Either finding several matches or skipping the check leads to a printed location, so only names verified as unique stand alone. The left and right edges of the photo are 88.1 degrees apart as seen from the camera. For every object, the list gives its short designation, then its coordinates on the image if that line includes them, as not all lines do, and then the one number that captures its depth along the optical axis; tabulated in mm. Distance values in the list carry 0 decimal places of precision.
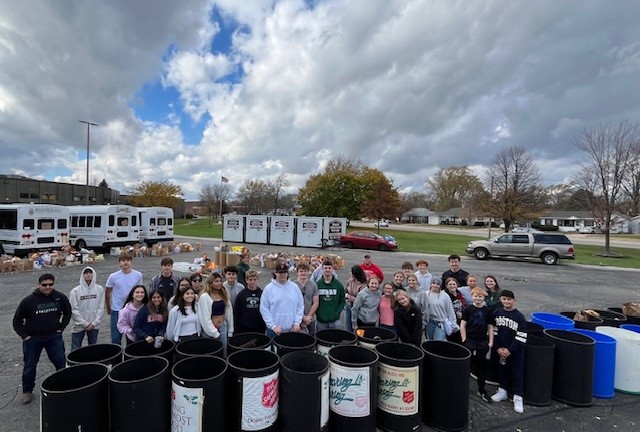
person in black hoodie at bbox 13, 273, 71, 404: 4152
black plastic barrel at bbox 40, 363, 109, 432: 2910
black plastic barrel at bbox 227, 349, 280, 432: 3373
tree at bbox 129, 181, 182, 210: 53688
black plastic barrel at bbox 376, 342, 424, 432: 3740
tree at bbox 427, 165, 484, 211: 81188
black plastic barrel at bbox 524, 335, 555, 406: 4480
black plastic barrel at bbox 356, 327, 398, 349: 4445
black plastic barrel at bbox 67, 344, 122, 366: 3871
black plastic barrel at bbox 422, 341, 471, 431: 3820
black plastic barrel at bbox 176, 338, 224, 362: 4141
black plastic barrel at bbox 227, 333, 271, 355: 4379
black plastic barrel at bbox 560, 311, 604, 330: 5488
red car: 23844
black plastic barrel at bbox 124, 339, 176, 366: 4047
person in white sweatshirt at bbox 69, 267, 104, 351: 4797
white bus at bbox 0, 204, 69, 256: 15023
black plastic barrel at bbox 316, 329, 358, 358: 4661
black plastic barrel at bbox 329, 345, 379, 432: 3582
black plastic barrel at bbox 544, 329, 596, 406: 4465
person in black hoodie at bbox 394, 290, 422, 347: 4906
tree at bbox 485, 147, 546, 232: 33000
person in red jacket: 7447
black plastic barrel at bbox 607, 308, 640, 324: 5883
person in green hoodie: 5273
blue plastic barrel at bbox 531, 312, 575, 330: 5469
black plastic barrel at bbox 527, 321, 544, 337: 5034
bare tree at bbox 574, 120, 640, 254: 22609
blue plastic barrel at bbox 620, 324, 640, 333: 5418
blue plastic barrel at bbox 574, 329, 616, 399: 4688
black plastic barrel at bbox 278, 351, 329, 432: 3428
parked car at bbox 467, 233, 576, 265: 18656
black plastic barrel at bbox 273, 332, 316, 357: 4428
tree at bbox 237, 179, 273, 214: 66312
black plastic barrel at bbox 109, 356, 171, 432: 3115
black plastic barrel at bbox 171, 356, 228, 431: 3234
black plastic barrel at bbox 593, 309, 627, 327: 5703
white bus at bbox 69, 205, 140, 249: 18312
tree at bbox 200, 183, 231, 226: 74562
